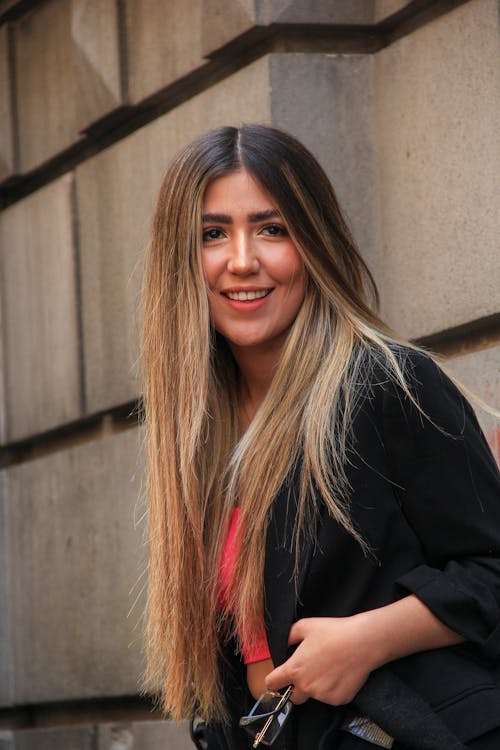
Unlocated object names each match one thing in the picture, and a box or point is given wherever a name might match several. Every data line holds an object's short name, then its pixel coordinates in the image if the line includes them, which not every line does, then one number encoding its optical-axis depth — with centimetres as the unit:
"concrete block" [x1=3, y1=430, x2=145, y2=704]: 1016
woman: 481
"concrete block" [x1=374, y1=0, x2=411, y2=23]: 833
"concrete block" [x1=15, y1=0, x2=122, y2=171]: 1045
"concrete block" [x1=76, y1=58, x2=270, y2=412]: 964
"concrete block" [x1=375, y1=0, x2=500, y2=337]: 755
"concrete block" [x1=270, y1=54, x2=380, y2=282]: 857
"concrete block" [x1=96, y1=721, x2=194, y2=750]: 932
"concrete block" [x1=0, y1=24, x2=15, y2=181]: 1195
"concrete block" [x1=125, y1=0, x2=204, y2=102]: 938
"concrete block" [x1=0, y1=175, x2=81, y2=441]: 1108
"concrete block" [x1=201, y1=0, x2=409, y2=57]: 850
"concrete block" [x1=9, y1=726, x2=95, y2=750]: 1060
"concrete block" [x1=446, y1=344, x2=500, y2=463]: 739
